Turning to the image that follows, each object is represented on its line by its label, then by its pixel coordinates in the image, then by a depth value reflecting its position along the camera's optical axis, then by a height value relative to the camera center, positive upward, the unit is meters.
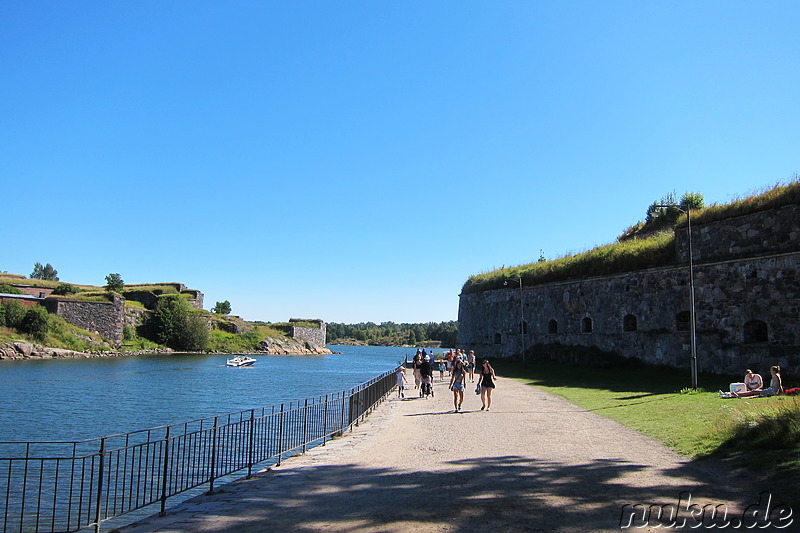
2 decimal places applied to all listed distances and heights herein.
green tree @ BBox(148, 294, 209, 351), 76.94 +0.74
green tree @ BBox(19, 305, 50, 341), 57.72 +0.50
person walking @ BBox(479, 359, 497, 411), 16.59 -1.37
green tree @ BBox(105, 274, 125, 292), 85.19 +7.13
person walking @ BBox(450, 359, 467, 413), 16.94 -1.43
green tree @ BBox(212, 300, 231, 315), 119.45 +5.19
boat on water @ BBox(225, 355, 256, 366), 59.01 -3.18
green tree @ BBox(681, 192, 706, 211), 39.67 +10.07
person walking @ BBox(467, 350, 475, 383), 28.33 -1.53
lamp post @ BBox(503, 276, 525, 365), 35.72 +0.91
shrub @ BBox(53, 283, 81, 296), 74.94 +5.32
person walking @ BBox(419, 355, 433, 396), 20.22 -1.47
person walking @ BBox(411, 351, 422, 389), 24.07 -1.62
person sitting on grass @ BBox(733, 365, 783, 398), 15.56 -1.33
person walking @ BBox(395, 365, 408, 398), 21.92 -1.87
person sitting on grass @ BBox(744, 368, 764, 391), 16.42 -1.22
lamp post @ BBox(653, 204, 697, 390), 19.02 +0.26
